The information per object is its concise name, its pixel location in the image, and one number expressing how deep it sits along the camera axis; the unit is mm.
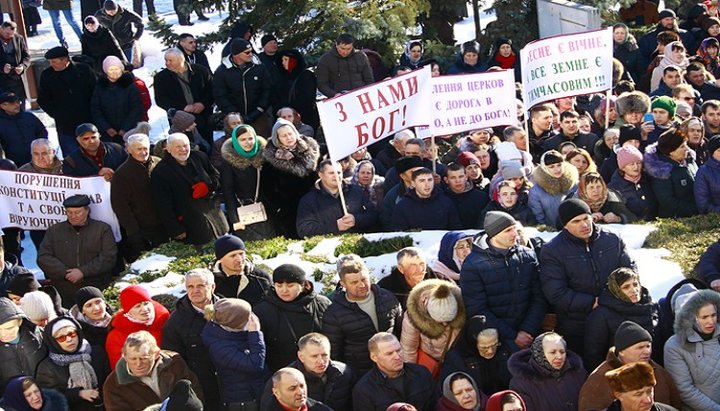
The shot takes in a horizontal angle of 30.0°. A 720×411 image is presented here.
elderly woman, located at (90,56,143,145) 16203
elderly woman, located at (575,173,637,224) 11828
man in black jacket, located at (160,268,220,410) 10391
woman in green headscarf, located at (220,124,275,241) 13359
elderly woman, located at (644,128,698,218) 12758
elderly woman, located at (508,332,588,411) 9406
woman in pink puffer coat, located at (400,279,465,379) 10158
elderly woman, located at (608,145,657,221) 12633
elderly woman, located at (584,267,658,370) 9781
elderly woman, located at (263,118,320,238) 13281
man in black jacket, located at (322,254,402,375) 10305
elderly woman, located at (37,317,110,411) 10375
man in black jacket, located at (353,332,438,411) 9523
